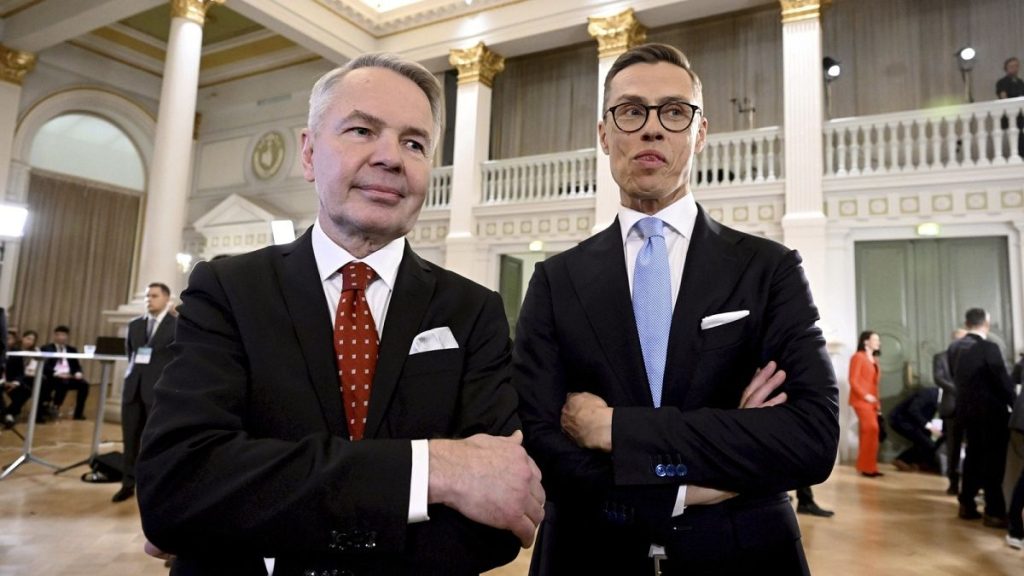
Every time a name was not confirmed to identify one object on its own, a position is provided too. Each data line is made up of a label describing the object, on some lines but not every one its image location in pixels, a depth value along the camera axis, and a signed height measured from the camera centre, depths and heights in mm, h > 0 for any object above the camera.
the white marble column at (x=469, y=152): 10164 +3308
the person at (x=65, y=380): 8680 -718
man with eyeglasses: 1148 -47
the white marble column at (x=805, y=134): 7613 +2884
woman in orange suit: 6660 -392
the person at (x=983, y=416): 4754 -392
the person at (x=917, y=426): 7035 -735
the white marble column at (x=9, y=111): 10398 +3704
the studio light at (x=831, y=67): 8617 +4120
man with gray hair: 890 -91
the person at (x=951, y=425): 5527 -567
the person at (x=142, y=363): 4590 -222
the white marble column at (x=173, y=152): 8320 +2533
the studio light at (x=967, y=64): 8172 +4135
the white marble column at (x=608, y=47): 8938 +4564
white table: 5047 -858
